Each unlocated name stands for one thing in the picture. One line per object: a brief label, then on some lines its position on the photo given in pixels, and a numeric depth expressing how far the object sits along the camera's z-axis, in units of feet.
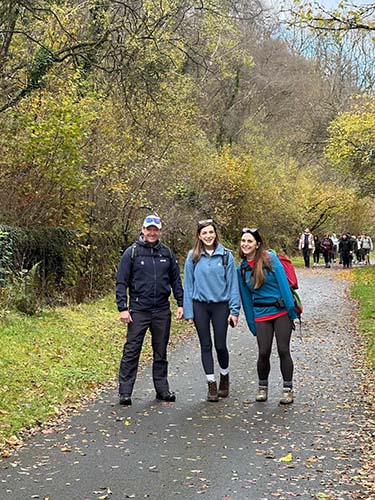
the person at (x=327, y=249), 116.57
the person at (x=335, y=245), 127.01
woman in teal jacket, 24.34
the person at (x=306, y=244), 112.27
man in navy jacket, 24.90
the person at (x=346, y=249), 115.85
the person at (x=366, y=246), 122.72
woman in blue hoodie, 24.79
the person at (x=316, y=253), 126.87
